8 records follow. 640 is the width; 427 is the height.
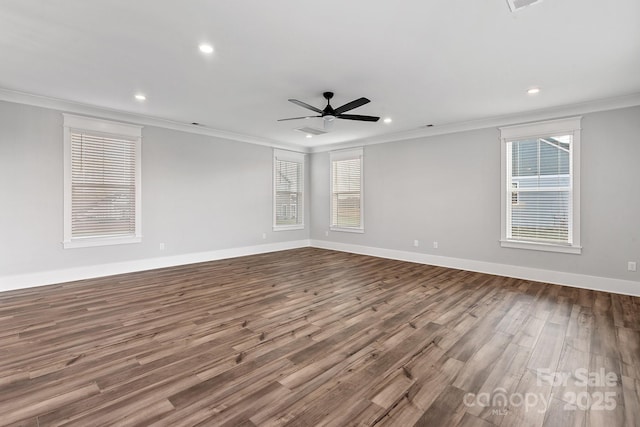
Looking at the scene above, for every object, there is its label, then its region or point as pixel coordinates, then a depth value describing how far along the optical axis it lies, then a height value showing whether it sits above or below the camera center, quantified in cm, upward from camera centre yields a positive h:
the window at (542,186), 458 +45
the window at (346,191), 730 +56
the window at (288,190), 757 +59
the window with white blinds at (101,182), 466 +49
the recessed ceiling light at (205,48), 287 +159
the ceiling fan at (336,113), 380 +131
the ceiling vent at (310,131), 583 +163
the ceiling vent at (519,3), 219 +153
